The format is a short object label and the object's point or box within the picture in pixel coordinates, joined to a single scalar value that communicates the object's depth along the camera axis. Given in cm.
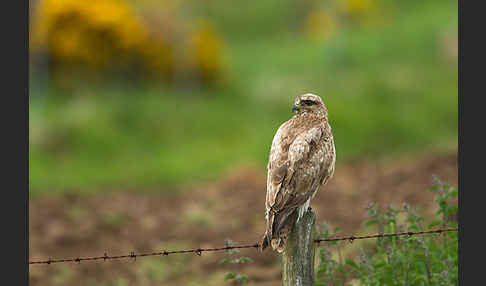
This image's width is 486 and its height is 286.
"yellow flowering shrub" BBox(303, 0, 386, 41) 7150
